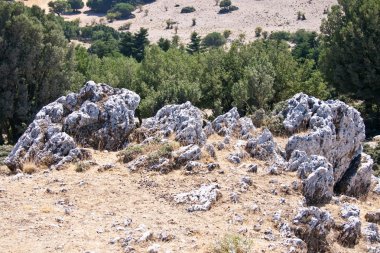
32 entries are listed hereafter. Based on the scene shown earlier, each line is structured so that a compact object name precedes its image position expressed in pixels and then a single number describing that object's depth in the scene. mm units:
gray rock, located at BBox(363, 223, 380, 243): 18906
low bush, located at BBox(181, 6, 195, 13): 171000
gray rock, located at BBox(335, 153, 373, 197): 23984
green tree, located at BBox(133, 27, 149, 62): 96119
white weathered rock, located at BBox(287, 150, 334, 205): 20281
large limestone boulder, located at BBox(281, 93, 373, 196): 23250
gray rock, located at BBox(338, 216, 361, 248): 18281
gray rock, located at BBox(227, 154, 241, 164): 21703
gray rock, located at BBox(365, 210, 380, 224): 20578
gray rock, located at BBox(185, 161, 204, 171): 20453
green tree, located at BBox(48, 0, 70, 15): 170625
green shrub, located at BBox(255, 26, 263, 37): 138000
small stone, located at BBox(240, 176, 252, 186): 19838
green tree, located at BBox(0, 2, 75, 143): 44312
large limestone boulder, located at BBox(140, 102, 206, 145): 22234
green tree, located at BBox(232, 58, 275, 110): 41906
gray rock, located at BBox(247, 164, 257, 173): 21000
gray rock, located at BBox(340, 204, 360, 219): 19188
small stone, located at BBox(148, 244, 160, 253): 15335
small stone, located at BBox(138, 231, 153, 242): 15911
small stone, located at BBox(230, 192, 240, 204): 18592
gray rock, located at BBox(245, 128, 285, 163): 22359
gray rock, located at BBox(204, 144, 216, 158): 21547
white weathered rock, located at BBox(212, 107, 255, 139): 24453
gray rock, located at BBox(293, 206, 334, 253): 17500
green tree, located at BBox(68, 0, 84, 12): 181700
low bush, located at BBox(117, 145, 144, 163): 21578
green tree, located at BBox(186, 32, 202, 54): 98312
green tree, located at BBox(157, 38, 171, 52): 89106
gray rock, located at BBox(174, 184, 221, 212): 18109
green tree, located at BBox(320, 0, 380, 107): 51031
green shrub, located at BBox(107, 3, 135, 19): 174625
